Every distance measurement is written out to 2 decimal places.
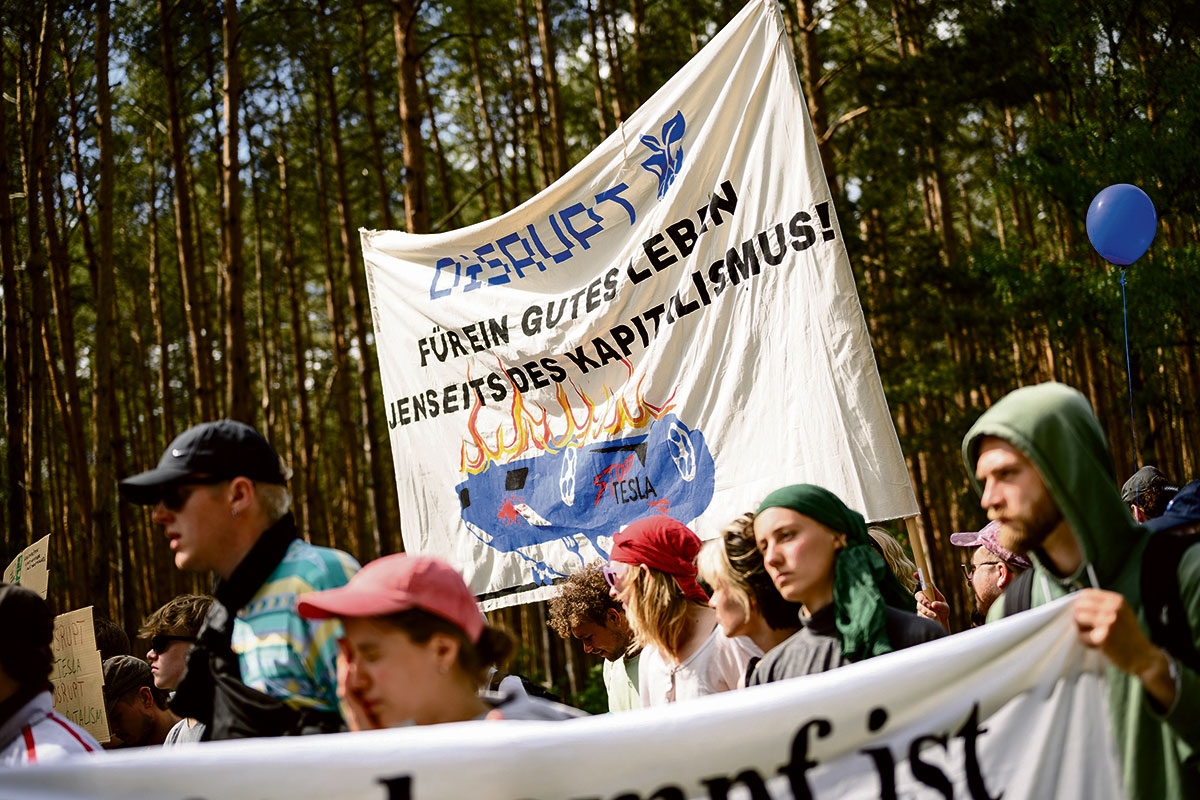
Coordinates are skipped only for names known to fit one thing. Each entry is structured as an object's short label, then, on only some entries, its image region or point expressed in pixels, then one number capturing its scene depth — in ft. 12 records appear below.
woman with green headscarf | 10.59
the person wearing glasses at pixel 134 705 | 18.07
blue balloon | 23.06
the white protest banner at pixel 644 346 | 16.74
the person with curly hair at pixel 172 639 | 15.69
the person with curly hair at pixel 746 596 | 12.73
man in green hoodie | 7.72
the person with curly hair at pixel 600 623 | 17.15
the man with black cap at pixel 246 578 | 9.24
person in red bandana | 14.28
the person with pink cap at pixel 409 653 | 8.08
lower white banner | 7.73
